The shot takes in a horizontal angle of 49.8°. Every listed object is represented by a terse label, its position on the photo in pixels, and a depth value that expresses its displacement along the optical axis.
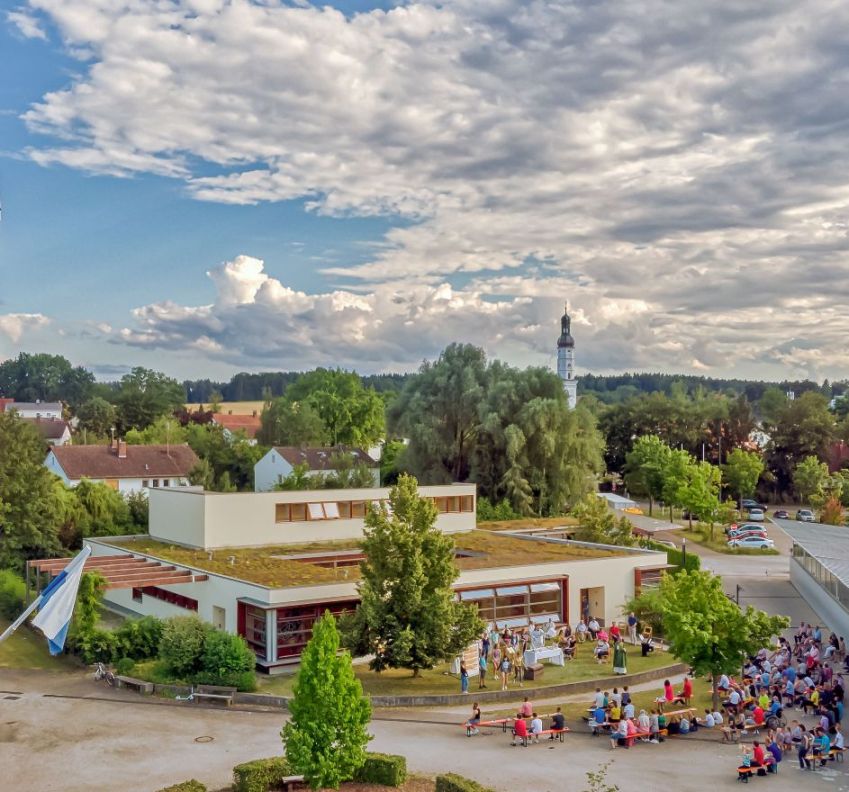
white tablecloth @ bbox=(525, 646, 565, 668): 27.88
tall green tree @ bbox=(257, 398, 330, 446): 82.50
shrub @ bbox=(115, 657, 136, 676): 26.86
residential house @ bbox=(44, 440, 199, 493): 67.19
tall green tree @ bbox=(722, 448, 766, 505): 73.19
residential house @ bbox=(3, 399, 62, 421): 143.75
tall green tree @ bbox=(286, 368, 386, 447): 88.06
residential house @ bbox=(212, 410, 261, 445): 118.89
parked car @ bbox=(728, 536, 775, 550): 55.88
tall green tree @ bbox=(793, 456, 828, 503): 72.75
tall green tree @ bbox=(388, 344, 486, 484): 55.50
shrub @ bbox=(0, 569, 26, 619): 35.25
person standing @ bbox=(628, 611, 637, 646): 31.33
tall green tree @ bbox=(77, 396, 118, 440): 104.69
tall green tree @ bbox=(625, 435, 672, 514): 67.25
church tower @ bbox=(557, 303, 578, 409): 129.50
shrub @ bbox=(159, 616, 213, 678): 25.36
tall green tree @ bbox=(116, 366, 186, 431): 105.62
